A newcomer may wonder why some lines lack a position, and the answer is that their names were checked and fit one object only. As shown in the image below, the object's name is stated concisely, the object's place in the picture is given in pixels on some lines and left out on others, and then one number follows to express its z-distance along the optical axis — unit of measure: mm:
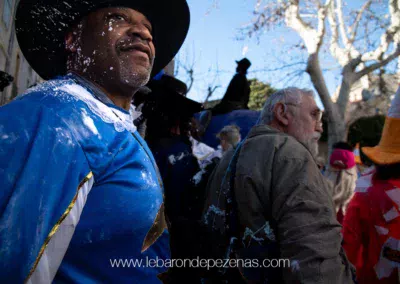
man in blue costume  833
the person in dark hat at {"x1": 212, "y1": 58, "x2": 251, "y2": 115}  5182
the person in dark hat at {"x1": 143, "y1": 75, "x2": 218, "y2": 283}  3023
